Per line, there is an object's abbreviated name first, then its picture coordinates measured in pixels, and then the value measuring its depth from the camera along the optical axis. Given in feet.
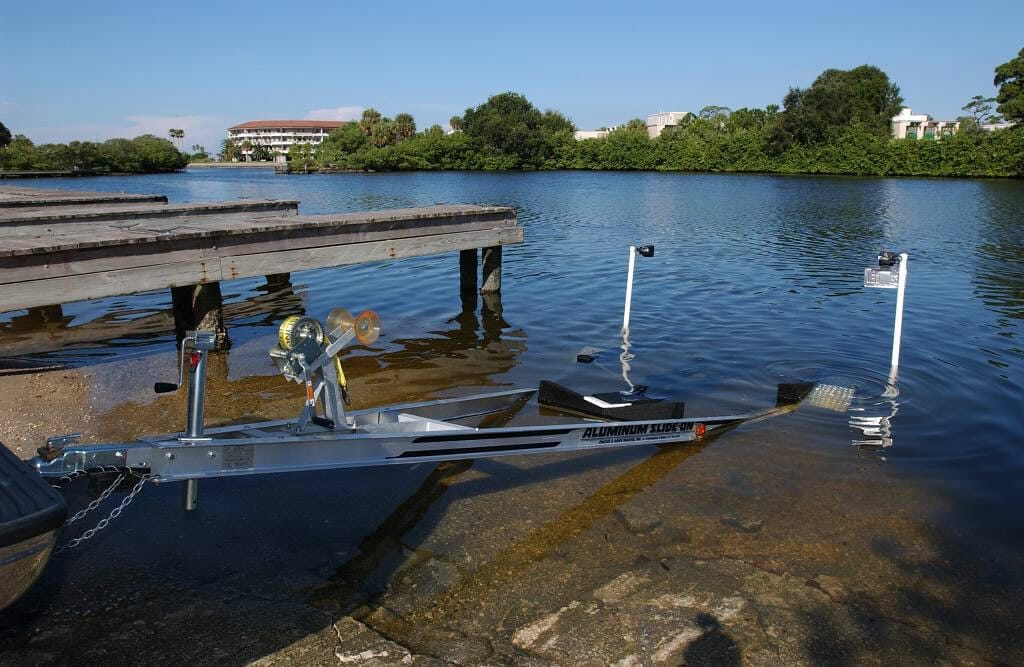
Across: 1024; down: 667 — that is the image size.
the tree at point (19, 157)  368.89
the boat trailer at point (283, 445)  10.27
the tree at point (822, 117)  294.87
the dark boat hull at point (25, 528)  9.75
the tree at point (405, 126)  459.32
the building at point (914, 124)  406.21
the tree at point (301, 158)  411.13
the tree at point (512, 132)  383.24
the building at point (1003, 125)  254.51
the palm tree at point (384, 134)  436.35
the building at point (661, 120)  608.84
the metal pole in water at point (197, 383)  12.69
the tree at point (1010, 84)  258.16
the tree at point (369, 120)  451.20
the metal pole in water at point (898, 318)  29.73
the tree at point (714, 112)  458.50
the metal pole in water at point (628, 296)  36.04
